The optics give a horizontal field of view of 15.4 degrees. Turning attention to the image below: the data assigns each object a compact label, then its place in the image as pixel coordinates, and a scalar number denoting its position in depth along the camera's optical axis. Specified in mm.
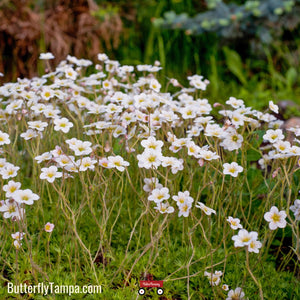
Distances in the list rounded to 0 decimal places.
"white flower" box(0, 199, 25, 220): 925
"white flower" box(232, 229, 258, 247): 882
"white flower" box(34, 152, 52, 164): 945
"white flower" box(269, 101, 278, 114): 972
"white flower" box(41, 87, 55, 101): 1007
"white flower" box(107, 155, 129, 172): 936
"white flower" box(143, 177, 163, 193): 949
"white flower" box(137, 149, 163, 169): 917
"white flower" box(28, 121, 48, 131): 962
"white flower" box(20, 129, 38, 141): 966
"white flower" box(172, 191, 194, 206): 930
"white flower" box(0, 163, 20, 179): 936
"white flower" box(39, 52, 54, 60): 1088
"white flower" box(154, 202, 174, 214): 927
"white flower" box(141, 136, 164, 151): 935
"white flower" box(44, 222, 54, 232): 927
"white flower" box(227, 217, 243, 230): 919
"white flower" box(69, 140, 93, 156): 931
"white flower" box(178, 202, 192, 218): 931
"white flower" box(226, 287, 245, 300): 918
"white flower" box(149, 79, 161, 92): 1036
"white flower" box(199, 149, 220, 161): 934
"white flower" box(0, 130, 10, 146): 958
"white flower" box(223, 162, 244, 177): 945
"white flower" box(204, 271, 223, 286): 944
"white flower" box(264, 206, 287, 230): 910
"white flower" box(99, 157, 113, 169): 933
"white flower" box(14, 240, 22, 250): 922
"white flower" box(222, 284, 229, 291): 939
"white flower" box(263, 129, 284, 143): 957
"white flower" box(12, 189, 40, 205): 896
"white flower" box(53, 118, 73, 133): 970
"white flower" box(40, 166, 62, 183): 918
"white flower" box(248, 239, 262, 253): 899
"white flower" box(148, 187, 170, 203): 926
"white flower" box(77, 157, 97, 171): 926
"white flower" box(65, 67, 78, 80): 1054
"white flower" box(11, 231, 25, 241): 925
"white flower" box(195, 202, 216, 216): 916
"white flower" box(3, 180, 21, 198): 916
